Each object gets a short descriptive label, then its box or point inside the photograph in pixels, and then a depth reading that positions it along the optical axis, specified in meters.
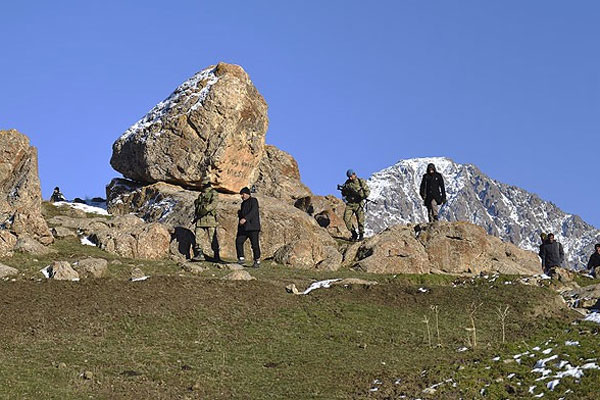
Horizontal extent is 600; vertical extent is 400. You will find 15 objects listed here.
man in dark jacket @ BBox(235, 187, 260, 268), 32.47
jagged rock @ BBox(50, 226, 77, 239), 35.88
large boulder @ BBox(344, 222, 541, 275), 35.41
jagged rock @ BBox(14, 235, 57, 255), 31.25
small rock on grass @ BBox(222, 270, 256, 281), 28.05
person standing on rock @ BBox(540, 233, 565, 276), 36.78
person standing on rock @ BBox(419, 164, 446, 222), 39.34
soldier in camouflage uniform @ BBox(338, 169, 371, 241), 41.16
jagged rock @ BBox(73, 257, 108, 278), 27.56
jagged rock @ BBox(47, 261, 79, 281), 26.81
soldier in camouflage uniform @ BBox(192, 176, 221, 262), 34.56
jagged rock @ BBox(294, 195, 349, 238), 47.00
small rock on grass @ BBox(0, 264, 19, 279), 27.17
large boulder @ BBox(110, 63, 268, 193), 45.28
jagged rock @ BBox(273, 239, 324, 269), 34.59
